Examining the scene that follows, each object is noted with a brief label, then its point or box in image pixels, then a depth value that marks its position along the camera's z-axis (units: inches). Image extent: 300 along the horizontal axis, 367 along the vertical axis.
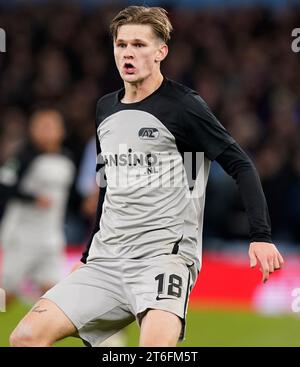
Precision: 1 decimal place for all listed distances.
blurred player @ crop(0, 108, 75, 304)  828.6
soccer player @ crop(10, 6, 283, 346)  406.6
